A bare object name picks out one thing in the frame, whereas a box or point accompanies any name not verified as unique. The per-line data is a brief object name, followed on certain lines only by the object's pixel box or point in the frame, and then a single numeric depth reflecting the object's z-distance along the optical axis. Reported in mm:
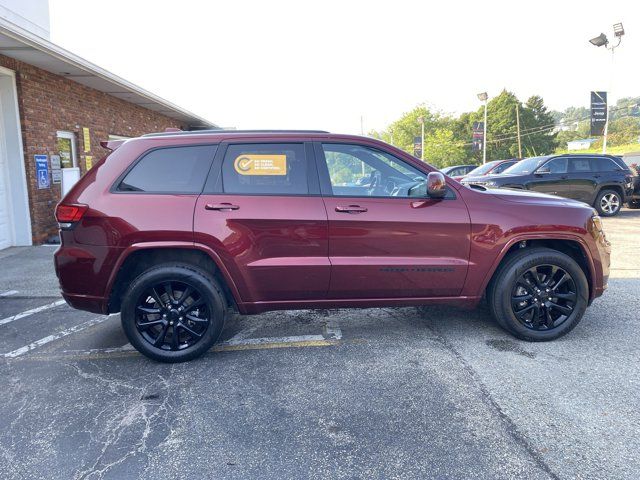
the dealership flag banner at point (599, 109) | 19906
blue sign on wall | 8672
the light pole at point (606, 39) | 19422
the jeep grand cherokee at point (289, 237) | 3496
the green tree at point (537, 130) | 71562
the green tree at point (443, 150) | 63125
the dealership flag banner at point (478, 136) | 40625
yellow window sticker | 3650
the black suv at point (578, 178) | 11602
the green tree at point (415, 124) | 76562
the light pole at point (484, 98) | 37812
